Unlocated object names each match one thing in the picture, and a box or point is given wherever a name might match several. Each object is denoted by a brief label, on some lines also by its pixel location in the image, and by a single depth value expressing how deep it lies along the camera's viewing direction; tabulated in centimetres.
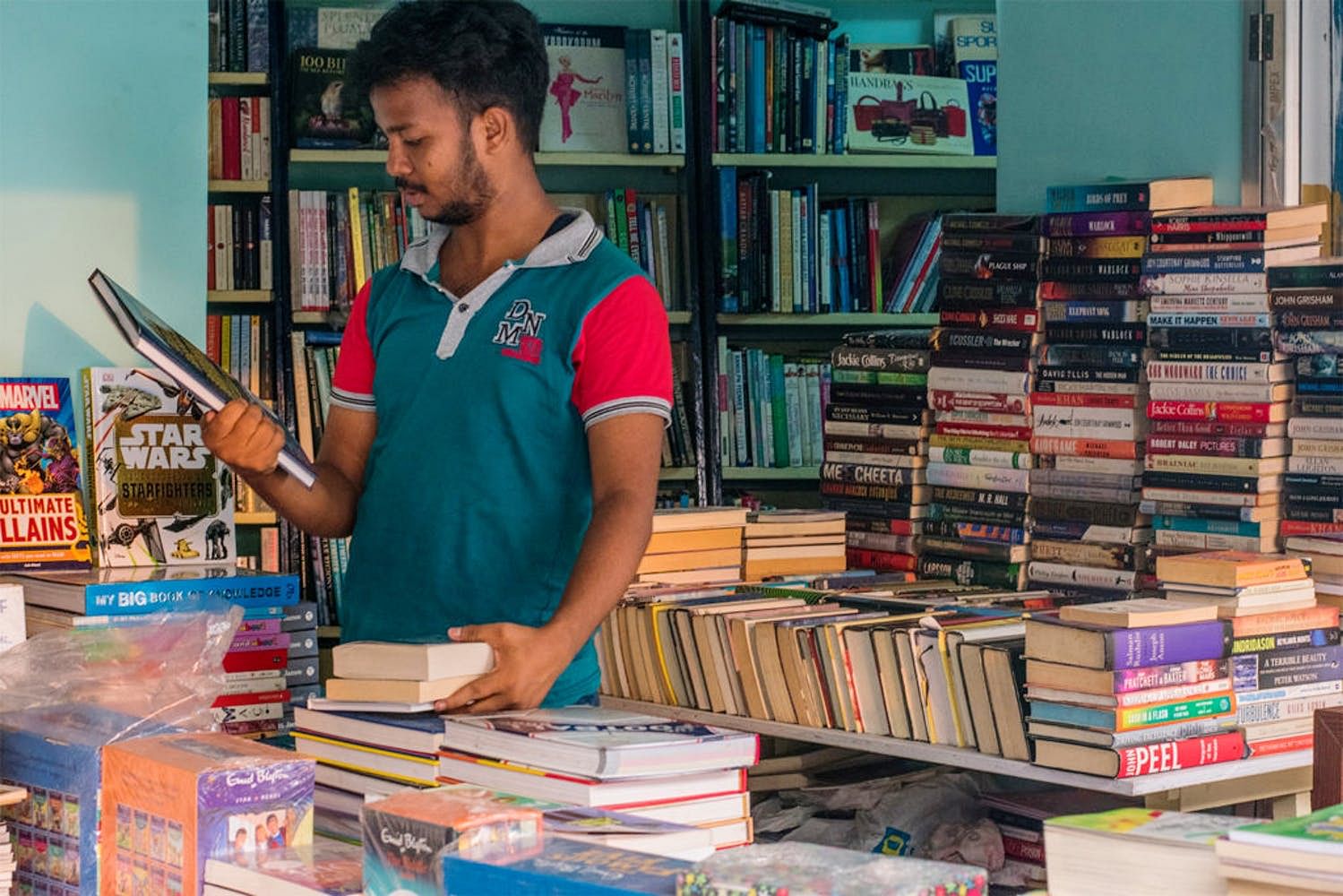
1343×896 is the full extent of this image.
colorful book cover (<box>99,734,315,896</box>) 235
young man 349
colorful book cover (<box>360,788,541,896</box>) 200
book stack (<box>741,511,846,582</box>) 641
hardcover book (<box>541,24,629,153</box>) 863
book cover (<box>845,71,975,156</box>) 890
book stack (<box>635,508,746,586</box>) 618
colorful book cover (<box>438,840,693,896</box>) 182
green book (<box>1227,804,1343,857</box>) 190
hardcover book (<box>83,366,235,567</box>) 441
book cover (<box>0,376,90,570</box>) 426
